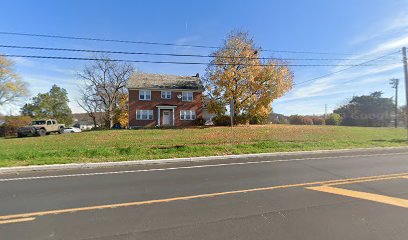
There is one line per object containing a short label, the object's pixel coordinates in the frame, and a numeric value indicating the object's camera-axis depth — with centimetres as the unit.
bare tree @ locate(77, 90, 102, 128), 4618
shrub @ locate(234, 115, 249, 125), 3217
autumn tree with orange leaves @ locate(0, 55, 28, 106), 4331
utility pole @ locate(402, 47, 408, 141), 1923
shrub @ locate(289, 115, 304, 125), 4675
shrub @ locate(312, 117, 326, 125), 4621
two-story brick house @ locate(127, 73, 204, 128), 3466
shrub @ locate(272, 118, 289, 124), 4706
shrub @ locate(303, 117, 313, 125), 4572
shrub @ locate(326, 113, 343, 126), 4609
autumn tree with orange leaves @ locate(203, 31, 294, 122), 3009
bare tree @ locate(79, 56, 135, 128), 4425
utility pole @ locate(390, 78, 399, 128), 4819
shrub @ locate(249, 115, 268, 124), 3391
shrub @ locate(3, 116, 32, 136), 3484
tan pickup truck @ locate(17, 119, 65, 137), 2455
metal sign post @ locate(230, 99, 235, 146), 1422
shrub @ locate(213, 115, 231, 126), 3228
